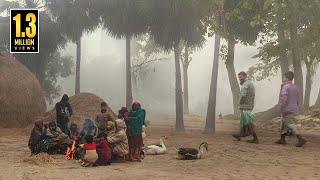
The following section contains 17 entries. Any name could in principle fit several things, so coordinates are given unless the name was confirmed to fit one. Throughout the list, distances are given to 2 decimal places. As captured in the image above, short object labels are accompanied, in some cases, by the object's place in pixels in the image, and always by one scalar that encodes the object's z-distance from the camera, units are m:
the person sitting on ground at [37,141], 10.27
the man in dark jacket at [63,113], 12.68
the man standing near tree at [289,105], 11.33
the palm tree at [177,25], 18.41
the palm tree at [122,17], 20.17
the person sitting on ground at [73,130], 11.55
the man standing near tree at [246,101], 11.88
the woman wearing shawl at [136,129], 9.79
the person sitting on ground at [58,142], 10.66
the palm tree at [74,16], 22.86
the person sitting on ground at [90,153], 8.89
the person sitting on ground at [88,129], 10.68
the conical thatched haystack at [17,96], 17.19
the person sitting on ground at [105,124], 9.66
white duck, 10.77
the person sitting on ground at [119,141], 9.48
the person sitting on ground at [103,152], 9.10
